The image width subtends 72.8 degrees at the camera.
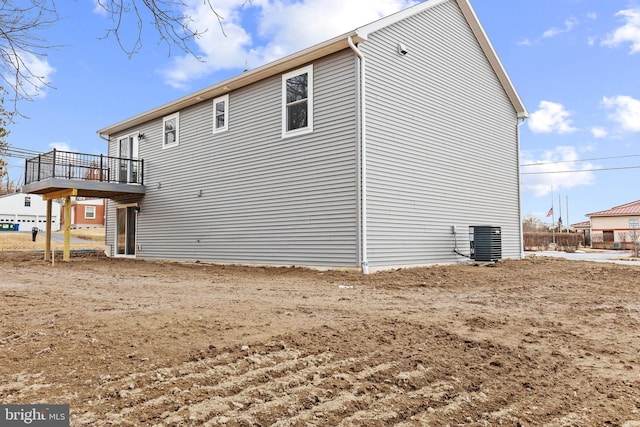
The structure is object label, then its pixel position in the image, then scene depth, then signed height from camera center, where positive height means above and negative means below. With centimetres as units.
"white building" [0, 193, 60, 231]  4653 +252
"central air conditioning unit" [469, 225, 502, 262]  1206 -37
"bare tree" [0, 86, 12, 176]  505 +216
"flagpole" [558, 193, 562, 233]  4877 +158
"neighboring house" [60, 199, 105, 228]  4756 +227
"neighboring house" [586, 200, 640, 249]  3609 +49
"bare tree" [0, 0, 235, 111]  391 +199
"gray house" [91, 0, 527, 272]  1002 +215
